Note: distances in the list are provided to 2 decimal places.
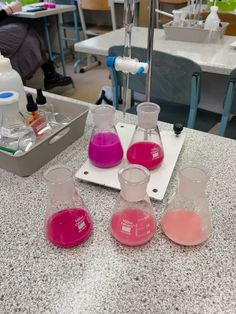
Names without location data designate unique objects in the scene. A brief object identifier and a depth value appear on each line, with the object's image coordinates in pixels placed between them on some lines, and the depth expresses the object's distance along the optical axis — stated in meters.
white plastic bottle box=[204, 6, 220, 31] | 1.76
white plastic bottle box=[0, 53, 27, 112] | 0.81
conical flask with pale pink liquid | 0.55
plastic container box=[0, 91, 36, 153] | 0.74
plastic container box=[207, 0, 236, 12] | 2.44
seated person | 2.85
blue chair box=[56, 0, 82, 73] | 4.01
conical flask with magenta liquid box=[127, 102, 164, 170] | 0.70
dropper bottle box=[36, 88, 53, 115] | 0.85
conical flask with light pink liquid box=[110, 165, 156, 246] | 0.53
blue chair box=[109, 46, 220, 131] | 1.34
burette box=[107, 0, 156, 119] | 0.68
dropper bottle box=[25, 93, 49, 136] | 0.79
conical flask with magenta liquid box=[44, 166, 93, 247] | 0.55
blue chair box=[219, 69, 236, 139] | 1.33
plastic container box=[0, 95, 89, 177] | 0.70
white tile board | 0.66
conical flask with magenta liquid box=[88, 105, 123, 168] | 0.71
